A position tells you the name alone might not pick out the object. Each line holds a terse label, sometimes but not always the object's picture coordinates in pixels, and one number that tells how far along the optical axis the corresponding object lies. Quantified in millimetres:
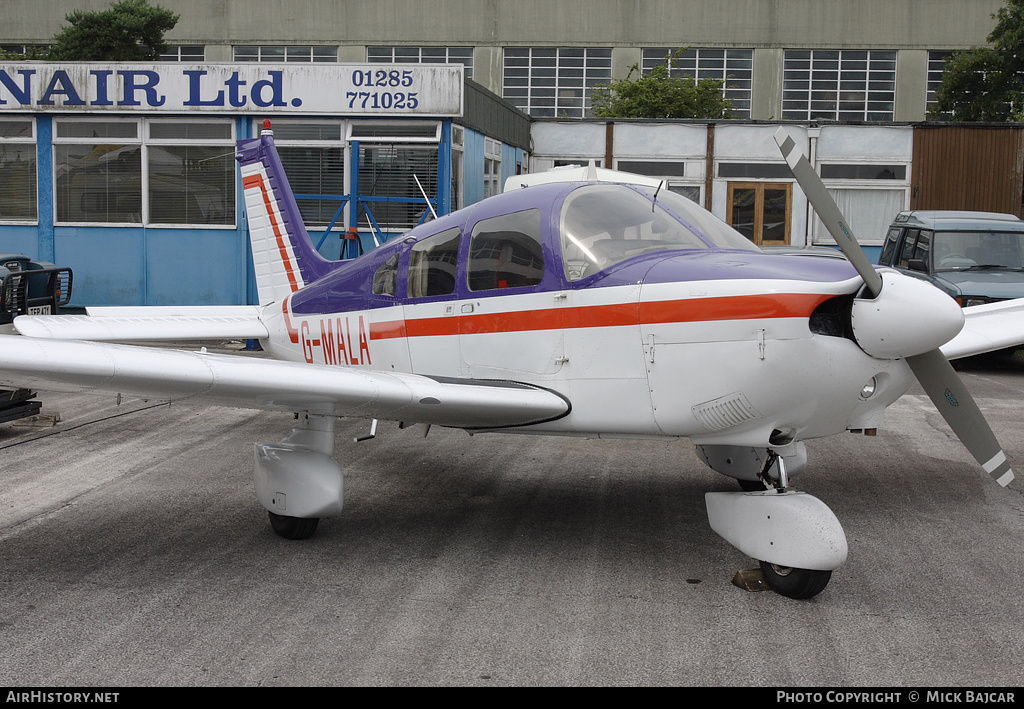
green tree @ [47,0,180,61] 34219
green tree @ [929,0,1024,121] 32094
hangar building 14711
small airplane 4520
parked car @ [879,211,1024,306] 13484
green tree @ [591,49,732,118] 31266
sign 14414
